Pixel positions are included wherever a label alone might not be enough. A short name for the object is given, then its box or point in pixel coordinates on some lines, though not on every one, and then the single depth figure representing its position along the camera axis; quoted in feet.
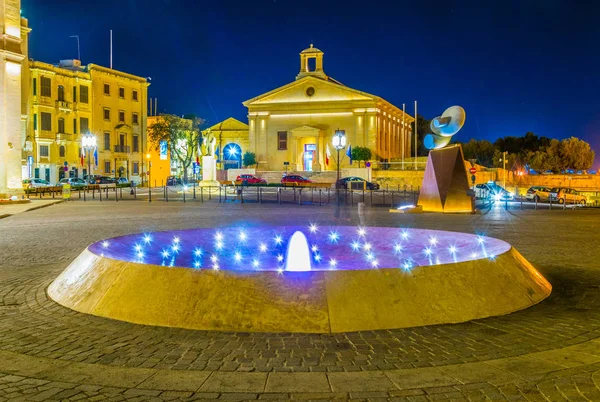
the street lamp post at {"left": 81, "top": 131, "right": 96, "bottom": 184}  155.05
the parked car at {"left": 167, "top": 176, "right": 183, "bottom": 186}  242.78
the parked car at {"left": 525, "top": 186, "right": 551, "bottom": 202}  146.61
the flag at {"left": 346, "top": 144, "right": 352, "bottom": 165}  223.59
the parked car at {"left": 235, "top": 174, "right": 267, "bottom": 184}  219.51
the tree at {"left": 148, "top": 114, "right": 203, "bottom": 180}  252.83
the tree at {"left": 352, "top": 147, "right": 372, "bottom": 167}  233.76
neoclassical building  245.86
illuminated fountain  20.66
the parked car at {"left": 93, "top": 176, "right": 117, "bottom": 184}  203.49
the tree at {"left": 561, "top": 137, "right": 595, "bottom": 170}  337.52
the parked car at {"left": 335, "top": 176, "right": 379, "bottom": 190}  188.79
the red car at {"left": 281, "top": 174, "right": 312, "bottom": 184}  205.24
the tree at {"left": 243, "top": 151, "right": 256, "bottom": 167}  254.27
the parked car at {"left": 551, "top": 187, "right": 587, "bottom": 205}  136.56
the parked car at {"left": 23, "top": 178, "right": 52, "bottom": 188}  165.37
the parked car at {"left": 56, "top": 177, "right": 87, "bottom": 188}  191.90
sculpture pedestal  83.30
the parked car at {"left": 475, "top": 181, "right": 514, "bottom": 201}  147.39
